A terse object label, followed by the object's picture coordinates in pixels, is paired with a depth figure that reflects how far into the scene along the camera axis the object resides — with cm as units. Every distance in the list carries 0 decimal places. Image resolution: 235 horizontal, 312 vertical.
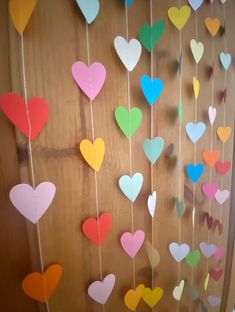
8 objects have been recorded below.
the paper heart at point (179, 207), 69
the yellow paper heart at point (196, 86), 66
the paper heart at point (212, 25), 68
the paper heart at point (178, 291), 73
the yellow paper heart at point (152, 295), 66
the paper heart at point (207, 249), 80
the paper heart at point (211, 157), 75
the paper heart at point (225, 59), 73
